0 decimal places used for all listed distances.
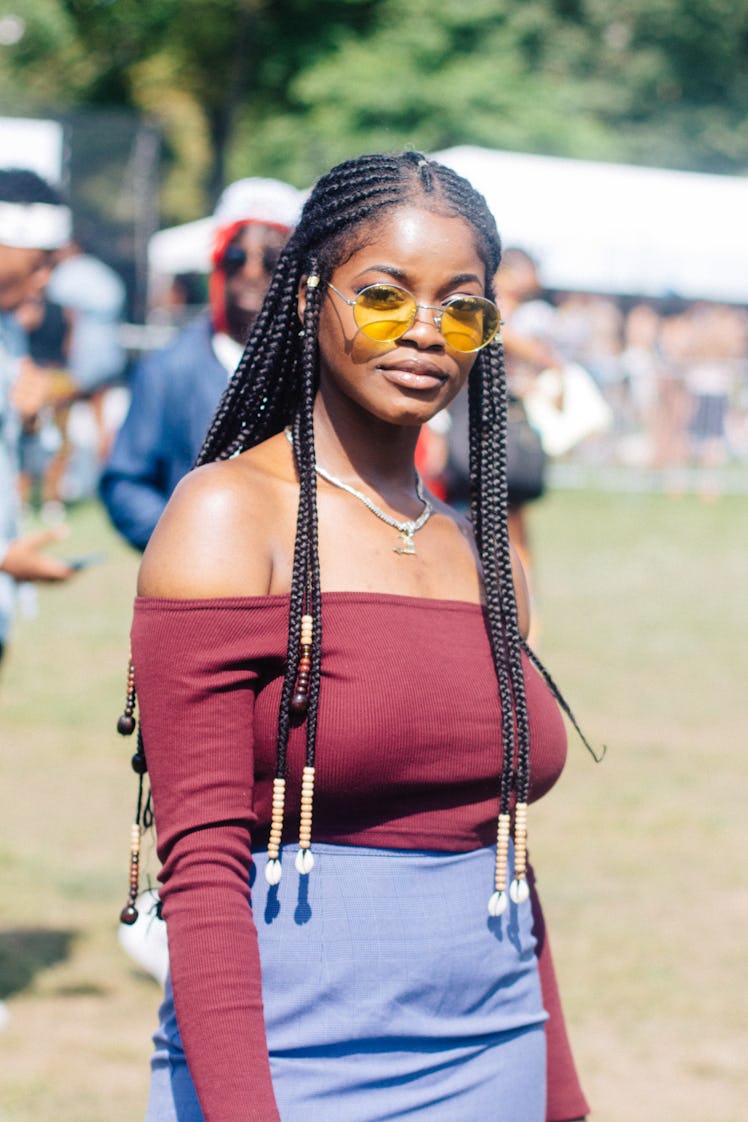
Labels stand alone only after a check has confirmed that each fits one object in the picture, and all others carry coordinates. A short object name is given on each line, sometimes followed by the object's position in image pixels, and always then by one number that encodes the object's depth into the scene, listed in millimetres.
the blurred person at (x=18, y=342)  4305
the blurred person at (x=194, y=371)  4496
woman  1892
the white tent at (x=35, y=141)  18156
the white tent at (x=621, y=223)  22219
